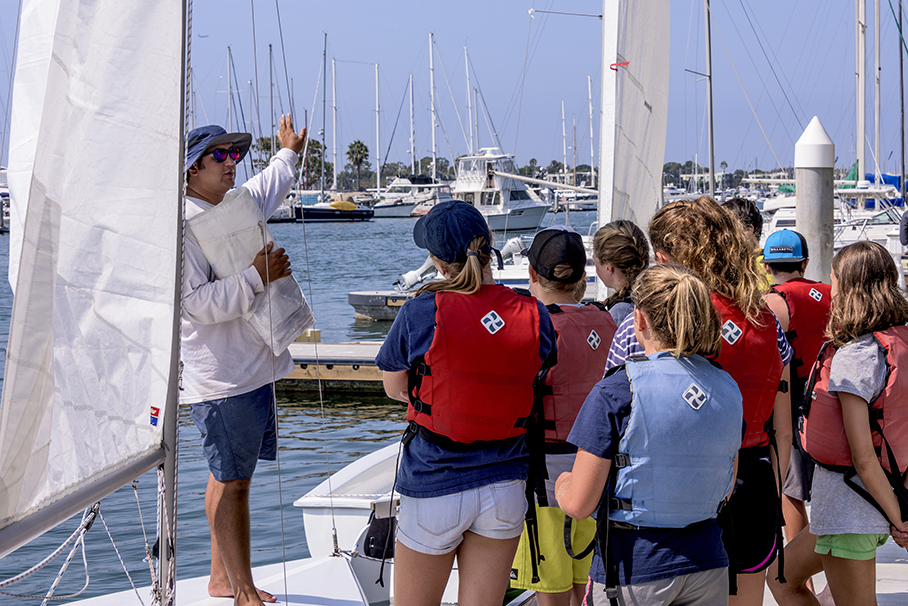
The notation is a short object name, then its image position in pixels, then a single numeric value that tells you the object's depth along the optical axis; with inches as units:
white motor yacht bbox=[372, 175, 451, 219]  3230.8
